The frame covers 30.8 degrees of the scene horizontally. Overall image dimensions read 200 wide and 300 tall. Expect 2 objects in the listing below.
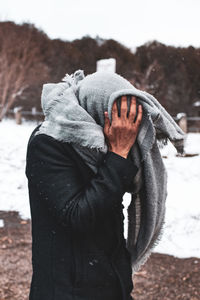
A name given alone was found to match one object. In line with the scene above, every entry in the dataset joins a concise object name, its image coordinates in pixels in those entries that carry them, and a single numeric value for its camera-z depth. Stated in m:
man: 1.31
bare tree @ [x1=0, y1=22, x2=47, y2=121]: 16.52
